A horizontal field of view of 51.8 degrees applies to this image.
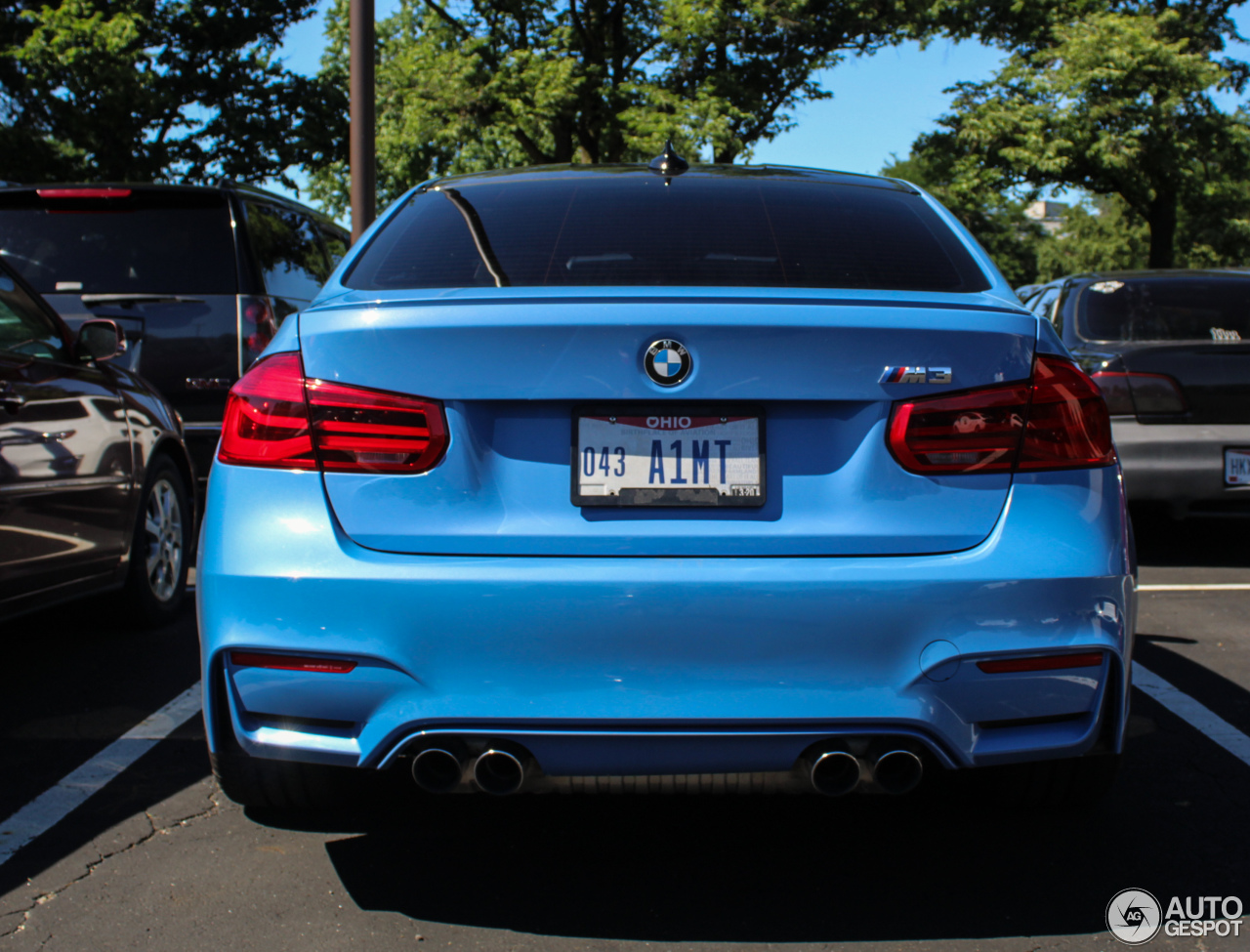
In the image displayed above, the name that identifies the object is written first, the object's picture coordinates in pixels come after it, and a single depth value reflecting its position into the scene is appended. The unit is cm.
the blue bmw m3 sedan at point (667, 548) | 238
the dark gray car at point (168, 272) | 708
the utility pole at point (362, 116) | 1015
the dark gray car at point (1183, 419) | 654
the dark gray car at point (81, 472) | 431
